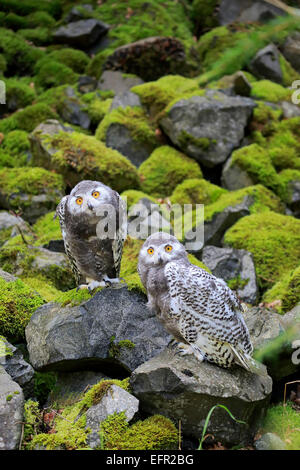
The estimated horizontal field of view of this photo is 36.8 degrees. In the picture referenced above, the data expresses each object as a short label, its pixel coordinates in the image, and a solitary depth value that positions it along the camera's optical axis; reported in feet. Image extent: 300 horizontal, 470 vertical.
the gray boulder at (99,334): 13.43
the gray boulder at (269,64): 34.19
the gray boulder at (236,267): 19.72
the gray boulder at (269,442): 10.23
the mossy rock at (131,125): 28.27
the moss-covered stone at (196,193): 25.31
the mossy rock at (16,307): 14.96
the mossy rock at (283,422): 11.29
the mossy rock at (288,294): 16.66
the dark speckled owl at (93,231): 13.47
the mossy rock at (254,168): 26.03
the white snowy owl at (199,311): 11.66
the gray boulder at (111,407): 11.21
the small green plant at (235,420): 10.70
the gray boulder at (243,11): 36.35
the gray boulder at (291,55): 35.86
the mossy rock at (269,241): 21.08
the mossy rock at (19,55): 36.43
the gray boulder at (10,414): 10.25
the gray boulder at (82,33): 37.93
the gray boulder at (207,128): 27.22
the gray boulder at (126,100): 29.81
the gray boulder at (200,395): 11.36
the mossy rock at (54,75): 35.01
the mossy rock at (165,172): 26.58
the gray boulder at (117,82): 33.12
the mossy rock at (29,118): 30.09
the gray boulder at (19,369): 12.90
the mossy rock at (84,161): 23.99
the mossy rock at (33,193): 24.27
